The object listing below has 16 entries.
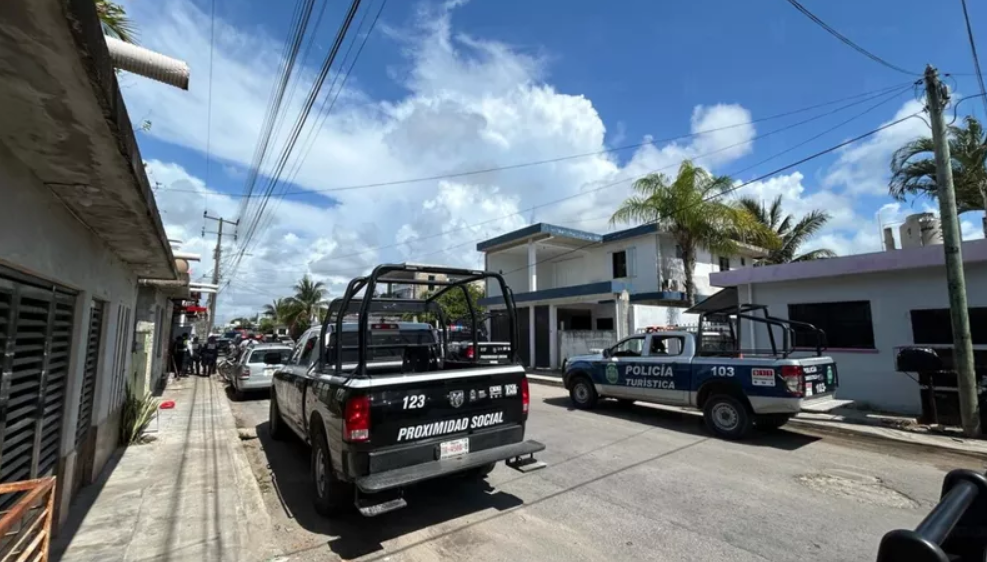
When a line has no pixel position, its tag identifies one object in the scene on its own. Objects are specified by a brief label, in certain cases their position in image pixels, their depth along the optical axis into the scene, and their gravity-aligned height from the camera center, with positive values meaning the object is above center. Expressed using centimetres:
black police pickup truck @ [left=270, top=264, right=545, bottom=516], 405 -76
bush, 758 -124
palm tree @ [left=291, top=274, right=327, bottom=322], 4422 +377
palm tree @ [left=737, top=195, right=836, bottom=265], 2398 +538
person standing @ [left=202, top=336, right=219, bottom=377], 2078 -78
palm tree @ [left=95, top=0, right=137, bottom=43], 489 +331
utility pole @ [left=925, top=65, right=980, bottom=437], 791 +123
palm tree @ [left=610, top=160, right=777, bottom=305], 1736 +455
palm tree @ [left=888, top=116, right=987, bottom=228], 1245 +434
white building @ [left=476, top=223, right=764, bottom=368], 1894 +255
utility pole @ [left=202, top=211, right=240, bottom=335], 3113 +596
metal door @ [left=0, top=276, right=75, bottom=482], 321 -26
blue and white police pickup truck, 736 -73
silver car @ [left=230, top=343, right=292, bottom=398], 1305 -71
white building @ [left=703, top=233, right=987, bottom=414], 979 +67
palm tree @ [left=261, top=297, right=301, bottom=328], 4528 +280
